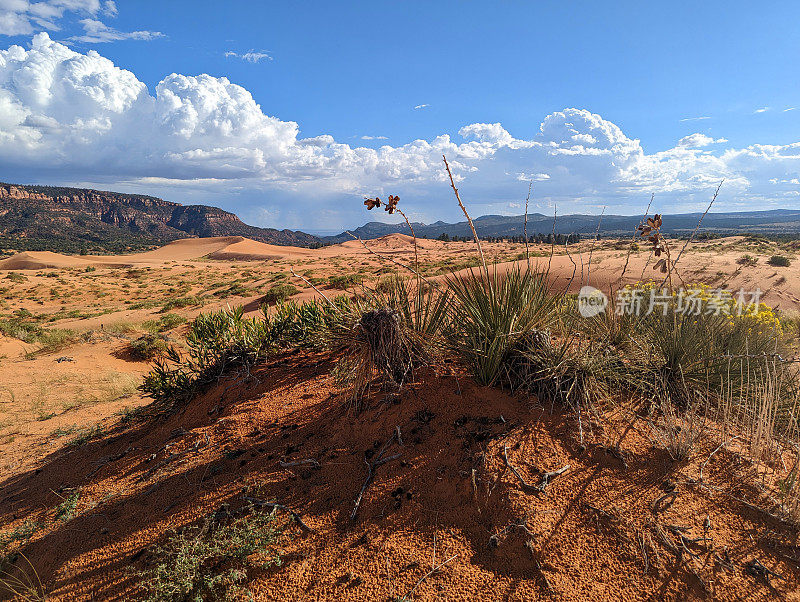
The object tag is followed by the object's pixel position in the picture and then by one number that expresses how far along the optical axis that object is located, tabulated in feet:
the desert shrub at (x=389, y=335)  11.37
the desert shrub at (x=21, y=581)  8.23
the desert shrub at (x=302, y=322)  15.93
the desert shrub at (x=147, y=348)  35.96
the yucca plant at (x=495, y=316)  10.94
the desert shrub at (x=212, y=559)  7.36
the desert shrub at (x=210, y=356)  15.57
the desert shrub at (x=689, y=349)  12.22
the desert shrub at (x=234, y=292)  76.43
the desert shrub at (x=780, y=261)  61.26
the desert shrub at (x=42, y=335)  38.06
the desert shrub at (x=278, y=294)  60.52
